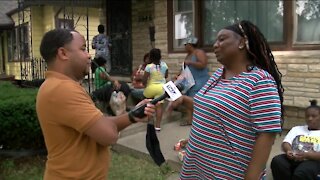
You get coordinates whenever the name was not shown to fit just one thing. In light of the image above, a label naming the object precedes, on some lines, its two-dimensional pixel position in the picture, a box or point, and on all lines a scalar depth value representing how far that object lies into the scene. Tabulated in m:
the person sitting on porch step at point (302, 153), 2.84
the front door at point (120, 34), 7.47
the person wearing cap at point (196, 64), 4.87
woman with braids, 1.46
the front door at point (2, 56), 15.08
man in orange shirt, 1.39
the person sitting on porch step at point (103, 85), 5.13
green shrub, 3.90
